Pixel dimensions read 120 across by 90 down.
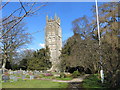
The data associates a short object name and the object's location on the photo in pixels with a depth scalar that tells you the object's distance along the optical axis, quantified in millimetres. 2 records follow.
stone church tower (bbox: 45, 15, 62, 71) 46188
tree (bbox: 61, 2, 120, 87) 7301
